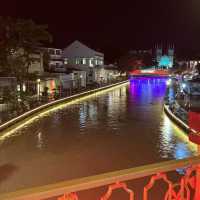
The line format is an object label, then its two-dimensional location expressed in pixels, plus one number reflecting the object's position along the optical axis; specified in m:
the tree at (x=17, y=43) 15.34
